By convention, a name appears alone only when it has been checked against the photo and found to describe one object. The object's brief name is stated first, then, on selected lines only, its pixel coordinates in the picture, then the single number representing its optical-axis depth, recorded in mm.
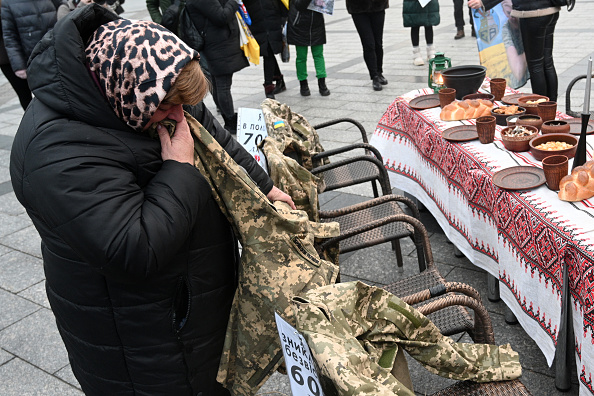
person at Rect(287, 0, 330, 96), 7227
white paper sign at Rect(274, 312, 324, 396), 1565
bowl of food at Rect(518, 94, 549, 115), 3357
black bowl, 3828
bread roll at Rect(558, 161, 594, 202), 2357
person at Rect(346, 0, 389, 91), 6957
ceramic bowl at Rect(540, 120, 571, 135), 2965
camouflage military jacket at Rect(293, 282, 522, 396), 1454
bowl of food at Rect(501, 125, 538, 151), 2963
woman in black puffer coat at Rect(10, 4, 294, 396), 1522
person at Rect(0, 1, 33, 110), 6602
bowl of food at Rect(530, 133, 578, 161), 2742
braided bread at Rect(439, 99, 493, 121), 3574
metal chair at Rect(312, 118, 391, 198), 3709
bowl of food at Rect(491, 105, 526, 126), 3379
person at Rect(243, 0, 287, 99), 7145
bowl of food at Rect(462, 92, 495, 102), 3783
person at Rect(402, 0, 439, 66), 7906
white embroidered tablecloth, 2188
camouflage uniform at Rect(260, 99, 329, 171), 3633
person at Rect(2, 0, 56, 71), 6055
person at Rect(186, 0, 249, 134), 5941
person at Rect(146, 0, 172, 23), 6566
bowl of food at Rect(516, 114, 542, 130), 3129
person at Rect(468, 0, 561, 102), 4598
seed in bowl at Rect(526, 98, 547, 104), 3450
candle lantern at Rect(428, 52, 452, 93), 4246
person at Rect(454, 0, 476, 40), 9719
